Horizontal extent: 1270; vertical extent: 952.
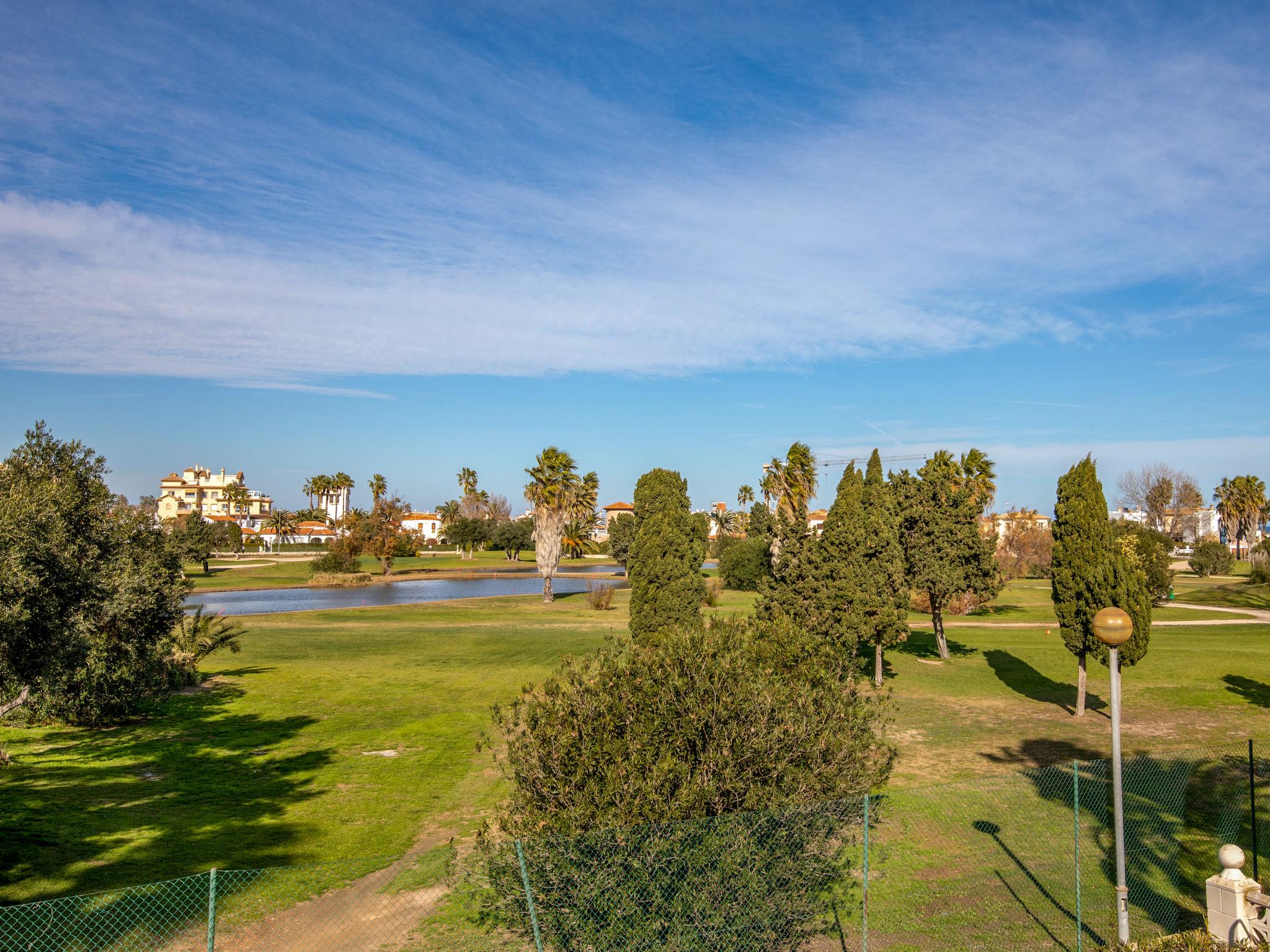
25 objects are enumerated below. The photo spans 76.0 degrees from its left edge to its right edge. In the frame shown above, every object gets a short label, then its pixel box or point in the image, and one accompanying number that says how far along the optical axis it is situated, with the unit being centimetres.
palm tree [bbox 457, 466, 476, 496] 16350
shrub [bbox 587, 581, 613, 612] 5488
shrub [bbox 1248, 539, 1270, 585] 6319
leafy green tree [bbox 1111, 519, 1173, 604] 4719
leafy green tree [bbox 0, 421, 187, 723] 1300
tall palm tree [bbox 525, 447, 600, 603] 6228
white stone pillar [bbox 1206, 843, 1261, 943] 917
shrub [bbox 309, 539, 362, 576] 8088
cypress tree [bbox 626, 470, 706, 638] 2538
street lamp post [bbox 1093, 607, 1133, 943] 878
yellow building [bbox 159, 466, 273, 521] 16925
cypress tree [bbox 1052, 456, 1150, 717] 2262
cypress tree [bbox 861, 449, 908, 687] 2644
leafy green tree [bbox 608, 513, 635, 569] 9536
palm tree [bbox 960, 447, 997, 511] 5644
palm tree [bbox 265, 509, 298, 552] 14238
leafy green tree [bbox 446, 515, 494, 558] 12862
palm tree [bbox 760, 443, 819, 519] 6756
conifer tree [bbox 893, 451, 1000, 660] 3133
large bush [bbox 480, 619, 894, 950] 753
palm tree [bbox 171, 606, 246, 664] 2758
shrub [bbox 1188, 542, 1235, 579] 8412
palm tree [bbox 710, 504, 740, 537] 14275
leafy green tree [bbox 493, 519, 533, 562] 12262
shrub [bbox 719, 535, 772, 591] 6850
